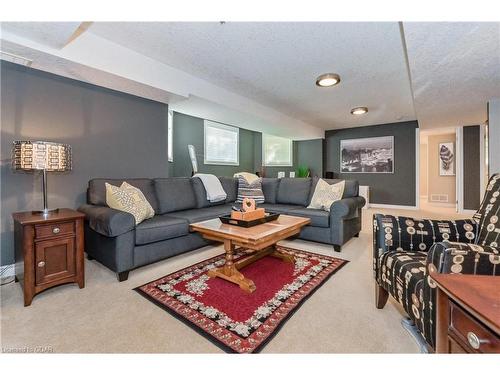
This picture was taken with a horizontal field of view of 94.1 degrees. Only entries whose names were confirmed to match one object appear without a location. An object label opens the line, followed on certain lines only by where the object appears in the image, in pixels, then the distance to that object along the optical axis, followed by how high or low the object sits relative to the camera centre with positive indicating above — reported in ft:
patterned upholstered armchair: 3.16 -1.16
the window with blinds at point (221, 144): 17.53 +3.35
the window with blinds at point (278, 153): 23.53 +3.32
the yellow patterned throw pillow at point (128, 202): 7.50 -0.54
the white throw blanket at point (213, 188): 11.33 -0.13
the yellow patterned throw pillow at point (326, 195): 10.14 -0.43
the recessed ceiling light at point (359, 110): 15.02 +4.94
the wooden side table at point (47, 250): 5.51 -1.64
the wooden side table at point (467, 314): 2.04 -1.25
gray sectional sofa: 6.75 -1.14
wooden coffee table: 5.96 -1.37
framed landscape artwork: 20.03 +2.73
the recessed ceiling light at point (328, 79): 9.95 +4.65
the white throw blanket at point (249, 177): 12.82 +0.47
